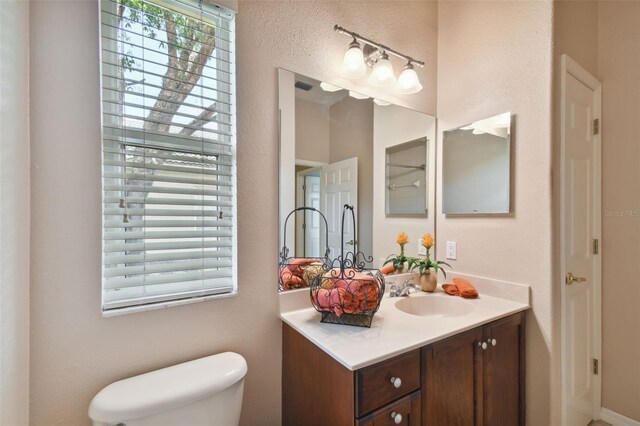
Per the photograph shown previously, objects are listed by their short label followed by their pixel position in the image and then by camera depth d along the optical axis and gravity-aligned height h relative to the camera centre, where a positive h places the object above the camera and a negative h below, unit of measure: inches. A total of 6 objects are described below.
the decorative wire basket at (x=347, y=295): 44.2 -13.4
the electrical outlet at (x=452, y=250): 71.1 -9.6
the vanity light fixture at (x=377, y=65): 57.2 +31.6
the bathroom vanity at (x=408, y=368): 36.8 -23.6
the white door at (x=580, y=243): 57.5 -6.8
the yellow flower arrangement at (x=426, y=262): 67.2 -12.1
